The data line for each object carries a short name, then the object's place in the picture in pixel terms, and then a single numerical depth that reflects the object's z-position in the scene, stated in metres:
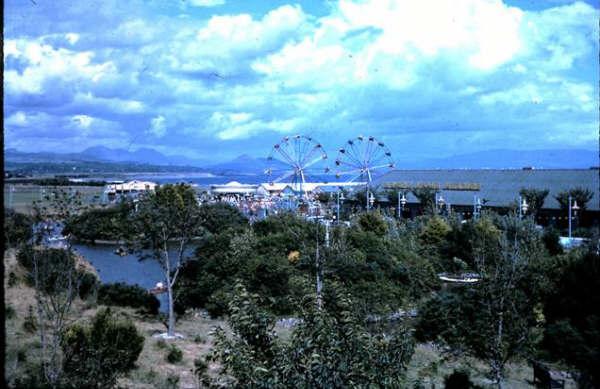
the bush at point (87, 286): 16.88
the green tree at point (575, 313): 10.78
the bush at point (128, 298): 17.50
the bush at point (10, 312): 13.88
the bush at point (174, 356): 11.51
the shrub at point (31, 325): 12.59
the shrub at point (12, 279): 17.30
